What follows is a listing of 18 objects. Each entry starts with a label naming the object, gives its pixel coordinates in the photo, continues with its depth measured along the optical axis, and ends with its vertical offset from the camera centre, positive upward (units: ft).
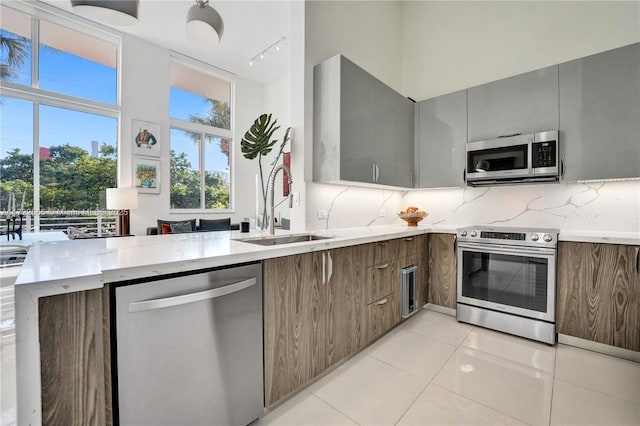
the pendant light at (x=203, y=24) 6.18 +4.14
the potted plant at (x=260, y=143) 7.30 +1.83
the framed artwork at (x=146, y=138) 16.21 +4.32
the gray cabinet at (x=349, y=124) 7.36 +2.45
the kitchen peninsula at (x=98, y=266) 2.51 -0.63
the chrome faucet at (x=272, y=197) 6.92 +0.37
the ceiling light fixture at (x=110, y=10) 4.39 +3.24
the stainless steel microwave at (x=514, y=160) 7.89 +1.57
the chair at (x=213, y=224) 17.65 -0.76
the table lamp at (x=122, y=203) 14.07 +0.44
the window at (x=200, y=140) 18.44 +4.99
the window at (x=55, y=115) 13.00 +4.87
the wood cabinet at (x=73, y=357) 2.66 -1.43
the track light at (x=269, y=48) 16.07 +9.79
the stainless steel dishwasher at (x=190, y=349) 3.22 -1.77
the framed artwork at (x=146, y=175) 16.29 +2.16
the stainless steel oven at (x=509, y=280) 7.33 -1.88
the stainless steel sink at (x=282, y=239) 6.12 -0.62
